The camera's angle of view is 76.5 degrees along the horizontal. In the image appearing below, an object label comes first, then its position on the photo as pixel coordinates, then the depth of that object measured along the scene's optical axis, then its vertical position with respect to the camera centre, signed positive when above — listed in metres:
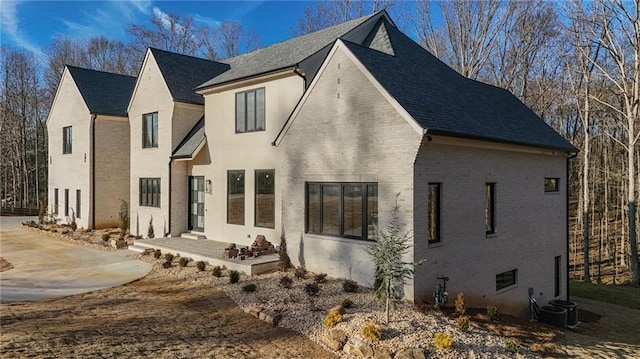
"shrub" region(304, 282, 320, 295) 9.71 -2.64
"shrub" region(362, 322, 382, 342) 7.16 -2.73
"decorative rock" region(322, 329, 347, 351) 7.42 -2.96
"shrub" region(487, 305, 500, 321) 9.16 -3.02
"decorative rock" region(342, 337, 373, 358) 6.99 -2.96
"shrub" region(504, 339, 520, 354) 7.50 -3.13
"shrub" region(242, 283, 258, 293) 10.30 -2.77
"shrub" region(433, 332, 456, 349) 7.06 -2.84
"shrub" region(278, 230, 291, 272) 12.09 -2.39
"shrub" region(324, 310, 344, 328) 7.95 -2.76
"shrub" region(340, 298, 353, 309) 8.69 -2.68
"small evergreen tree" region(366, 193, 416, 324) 8.12 -1.73
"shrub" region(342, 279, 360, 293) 9.94 -2.66
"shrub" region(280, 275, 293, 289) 10.39 -2.65
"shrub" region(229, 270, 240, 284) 11.11 -2.69
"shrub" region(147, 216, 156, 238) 18.71 -2.47
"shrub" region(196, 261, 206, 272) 12.48 -2.67
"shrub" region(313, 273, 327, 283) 10.79 -2.68
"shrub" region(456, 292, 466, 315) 8.75 -2.72
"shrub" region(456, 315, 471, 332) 7.96 -2.85
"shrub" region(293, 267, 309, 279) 11.12 -2.64
